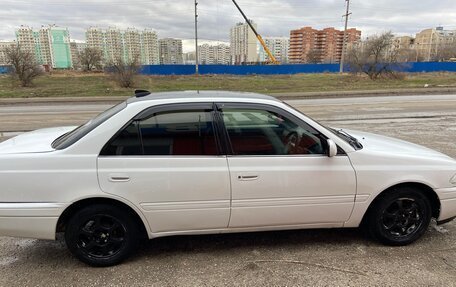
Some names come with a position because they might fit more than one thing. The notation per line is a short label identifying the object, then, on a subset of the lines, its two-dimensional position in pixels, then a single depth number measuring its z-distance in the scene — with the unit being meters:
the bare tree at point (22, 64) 25.33
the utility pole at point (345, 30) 42.26
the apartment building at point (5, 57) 26.30
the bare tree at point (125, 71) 25.33
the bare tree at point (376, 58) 34.22
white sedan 2.79
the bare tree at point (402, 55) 35.50
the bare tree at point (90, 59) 60.38
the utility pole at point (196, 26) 39.16
